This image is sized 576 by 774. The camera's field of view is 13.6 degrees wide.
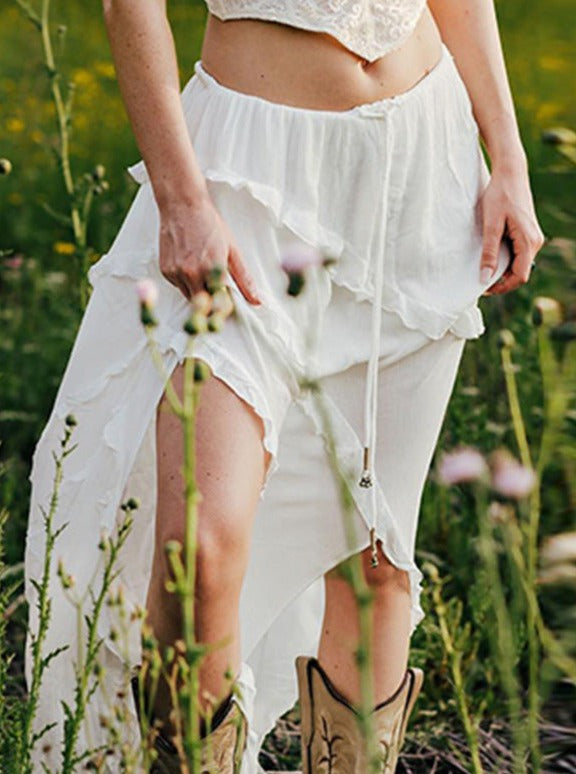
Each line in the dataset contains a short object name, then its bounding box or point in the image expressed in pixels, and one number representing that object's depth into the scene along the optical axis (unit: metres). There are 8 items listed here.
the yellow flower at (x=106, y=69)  6.66
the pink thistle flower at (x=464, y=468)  2.22
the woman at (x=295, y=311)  2.70
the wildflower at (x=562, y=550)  2.15
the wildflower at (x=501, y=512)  2.19
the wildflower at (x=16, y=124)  5.64
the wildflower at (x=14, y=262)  4.08
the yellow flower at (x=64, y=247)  4.35
